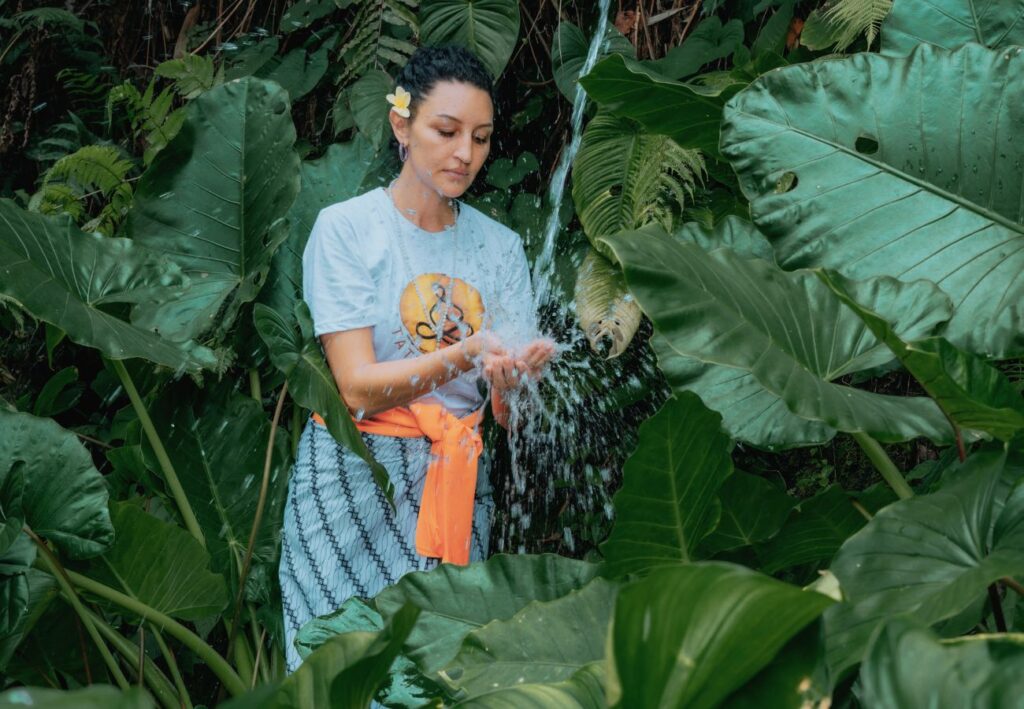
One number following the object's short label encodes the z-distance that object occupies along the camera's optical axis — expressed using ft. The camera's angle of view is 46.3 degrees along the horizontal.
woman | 6.57
